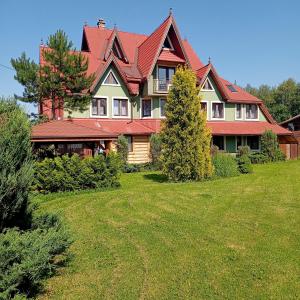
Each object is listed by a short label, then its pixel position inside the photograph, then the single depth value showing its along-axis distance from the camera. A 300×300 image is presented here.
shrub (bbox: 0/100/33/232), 4.71
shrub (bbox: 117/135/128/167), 24.27
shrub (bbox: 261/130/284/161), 28.73
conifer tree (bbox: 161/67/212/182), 16.73
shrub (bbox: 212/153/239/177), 18.25
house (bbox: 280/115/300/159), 32.09
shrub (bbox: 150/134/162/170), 24.12
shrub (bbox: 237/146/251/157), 29.03
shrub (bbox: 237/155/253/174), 20.00
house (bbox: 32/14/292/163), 26.77
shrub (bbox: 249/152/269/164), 27.98
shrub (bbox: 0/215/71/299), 4.32
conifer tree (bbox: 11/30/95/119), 22.17
